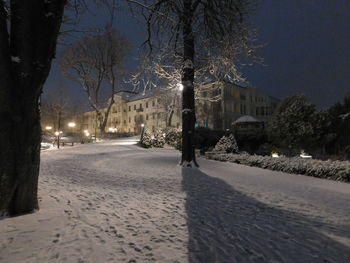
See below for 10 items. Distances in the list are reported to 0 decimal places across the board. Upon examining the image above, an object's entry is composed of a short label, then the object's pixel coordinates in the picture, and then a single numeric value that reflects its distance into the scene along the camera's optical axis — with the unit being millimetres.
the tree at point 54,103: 44094
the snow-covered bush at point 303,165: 8423
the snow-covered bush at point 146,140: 24531
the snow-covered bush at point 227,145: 15922
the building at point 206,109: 40344
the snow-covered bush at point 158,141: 25055
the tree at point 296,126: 18250
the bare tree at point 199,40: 7027
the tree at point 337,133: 19428
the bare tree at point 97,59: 34688
